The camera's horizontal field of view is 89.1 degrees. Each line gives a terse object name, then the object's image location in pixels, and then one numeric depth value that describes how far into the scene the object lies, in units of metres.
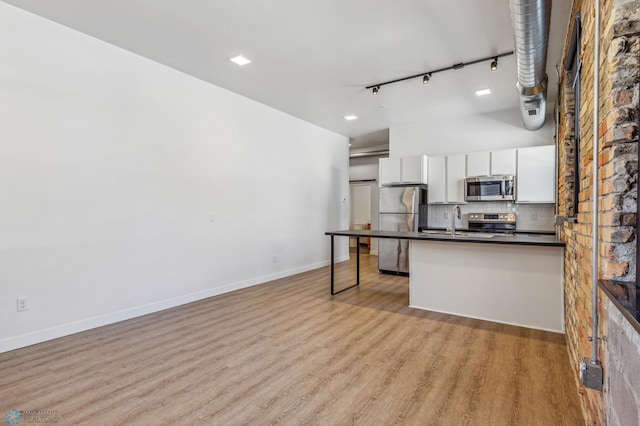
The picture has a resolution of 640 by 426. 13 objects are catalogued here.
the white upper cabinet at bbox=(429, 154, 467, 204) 5.62
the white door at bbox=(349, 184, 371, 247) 9.44
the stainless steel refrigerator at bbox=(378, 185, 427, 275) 5.84
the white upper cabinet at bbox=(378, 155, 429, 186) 5.85
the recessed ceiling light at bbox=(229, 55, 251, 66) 3.70
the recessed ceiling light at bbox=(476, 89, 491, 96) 4.53
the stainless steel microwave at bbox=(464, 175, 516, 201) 5.12
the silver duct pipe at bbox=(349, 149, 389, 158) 8.52
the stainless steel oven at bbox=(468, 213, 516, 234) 5.36
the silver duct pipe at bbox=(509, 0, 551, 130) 2.08
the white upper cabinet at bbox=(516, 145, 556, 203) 4.89
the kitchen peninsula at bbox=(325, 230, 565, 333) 3.23
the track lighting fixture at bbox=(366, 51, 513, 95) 3.51
